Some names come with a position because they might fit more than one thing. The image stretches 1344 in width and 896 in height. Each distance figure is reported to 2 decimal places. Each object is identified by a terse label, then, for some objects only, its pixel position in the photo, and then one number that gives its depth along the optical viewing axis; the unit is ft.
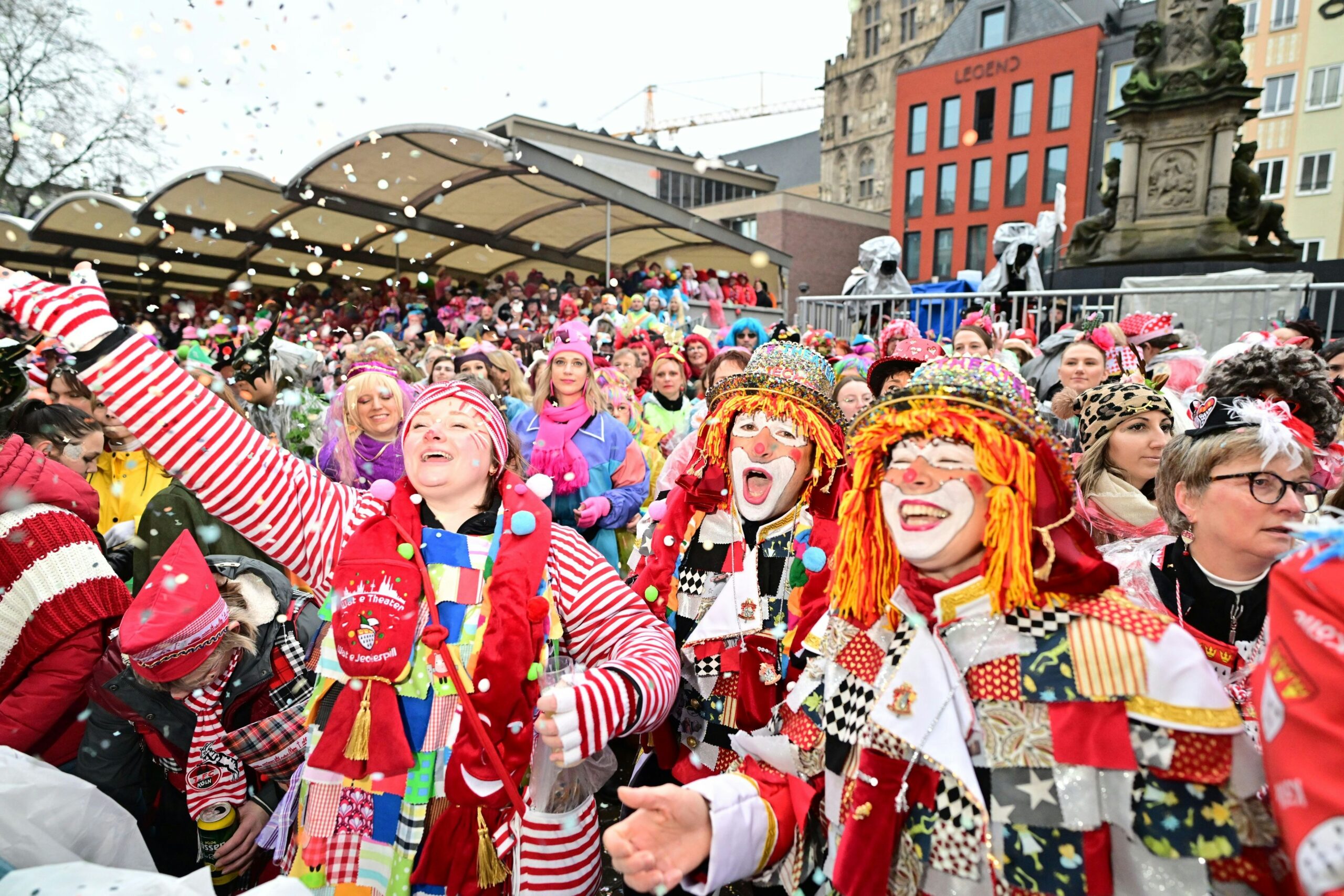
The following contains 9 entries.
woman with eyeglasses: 5.66
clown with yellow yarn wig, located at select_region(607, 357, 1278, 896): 4.11
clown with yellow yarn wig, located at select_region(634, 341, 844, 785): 7.34
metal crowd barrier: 21.27
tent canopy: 40.52
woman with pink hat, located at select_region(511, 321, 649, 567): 14.33
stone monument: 28.66
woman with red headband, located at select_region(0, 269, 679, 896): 5.76
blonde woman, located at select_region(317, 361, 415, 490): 11.89
